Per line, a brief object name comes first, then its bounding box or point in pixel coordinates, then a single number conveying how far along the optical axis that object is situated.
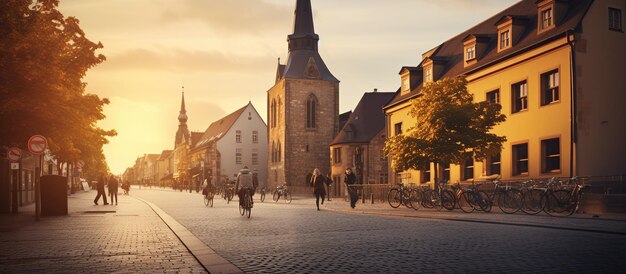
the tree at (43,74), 16.90
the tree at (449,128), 25.08
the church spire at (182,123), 142.85
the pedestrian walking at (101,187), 33.11
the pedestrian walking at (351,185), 26.21
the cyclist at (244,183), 21.50
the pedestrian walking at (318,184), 26.22
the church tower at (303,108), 68.38
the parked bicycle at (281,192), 38.65
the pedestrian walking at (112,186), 34.12
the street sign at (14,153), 22.73
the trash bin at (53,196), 21.19
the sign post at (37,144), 17.70
